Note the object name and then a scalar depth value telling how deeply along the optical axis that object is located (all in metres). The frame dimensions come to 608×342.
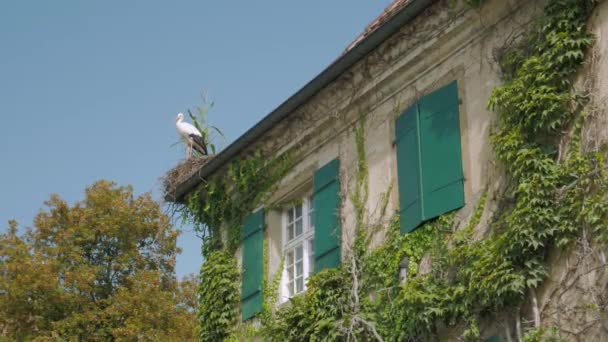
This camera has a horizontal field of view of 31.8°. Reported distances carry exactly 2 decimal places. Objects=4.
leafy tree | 25.22
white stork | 15.53
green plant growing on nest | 15.71
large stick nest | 15.07
